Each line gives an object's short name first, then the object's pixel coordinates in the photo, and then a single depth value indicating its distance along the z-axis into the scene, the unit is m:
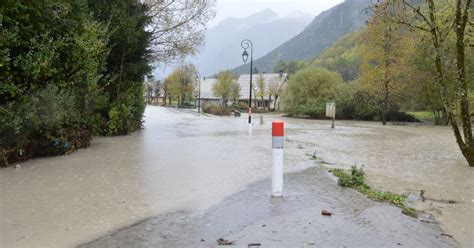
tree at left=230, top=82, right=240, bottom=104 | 81.50
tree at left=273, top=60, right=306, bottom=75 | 110.74
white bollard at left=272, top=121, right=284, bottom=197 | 5.74
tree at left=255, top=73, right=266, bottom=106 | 76.69
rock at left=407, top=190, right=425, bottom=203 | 6.05
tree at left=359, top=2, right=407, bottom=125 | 33.41
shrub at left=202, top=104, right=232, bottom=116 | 46.19
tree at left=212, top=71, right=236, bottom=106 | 80.88
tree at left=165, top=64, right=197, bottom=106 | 81.81
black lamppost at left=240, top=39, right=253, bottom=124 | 29.06
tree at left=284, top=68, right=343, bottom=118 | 44.94
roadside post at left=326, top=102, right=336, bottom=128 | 27.88
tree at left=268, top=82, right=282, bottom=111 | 75.66
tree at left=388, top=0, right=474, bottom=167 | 9.86
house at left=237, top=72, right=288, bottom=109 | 76.98
